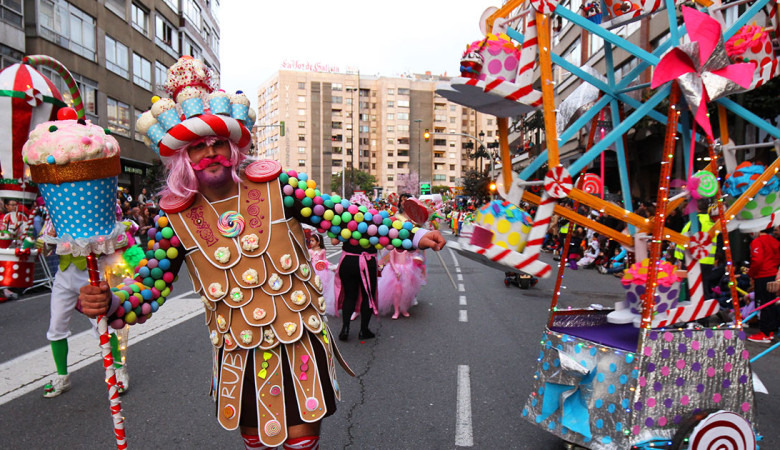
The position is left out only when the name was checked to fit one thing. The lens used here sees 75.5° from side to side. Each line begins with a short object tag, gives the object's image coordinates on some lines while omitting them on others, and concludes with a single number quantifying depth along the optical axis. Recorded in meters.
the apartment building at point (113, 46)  17.70
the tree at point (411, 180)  79.50
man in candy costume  2.21
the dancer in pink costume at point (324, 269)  7.52
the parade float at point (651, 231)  2.46
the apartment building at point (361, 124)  91.00
